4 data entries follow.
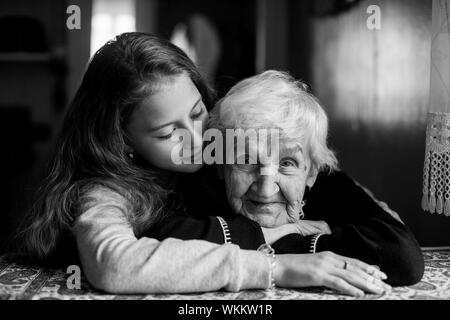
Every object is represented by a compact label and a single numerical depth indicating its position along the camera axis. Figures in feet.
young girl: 4.54
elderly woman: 4.38
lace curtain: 4.79
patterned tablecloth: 4.11
